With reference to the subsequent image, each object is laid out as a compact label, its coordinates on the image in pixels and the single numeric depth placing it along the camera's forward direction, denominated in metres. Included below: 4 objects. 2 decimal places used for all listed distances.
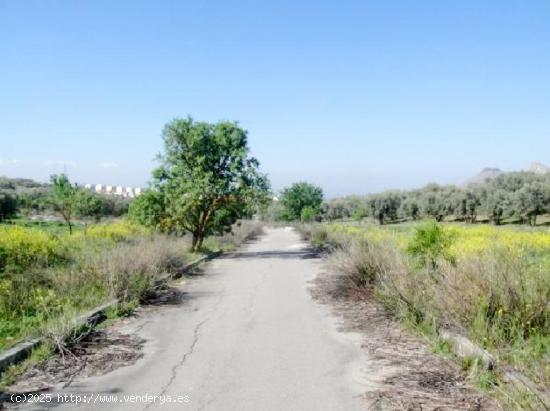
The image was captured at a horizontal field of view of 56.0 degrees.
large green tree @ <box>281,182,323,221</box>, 84.09
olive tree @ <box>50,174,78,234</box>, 29.61
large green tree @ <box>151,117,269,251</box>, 24.66
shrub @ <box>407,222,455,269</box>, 12.34
